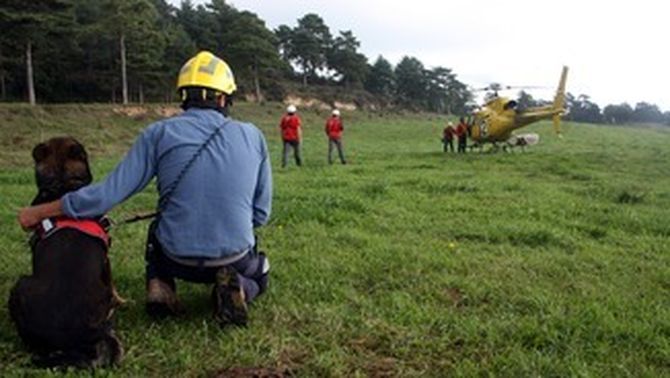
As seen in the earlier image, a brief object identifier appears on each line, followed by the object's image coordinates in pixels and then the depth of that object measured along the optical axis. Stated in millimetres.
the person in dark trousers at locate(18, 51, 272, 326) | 4035
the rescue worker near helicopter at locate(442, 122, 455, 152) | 26297
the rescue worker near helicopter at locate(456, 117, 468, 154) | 26241
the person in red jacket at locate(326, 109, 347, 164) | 18672
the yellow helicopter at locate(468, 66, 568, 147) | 25781
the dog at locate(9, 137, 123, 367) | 3535
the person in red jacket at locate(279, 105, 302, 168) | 17312
